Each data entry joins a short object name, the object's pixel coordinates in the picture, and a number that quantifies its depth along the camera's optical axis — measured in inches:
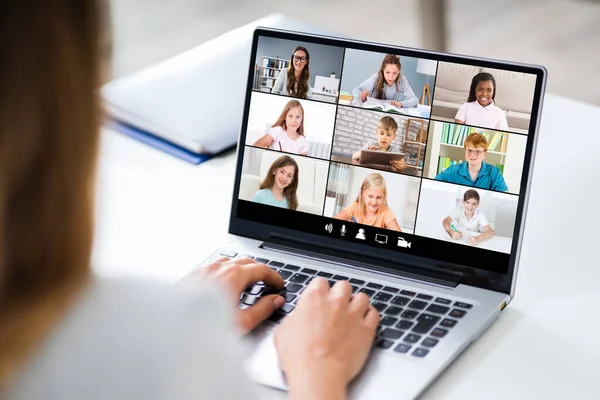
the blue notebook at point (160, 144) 71.3
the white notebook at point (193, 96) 72.0
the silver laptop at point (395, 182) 59.8
